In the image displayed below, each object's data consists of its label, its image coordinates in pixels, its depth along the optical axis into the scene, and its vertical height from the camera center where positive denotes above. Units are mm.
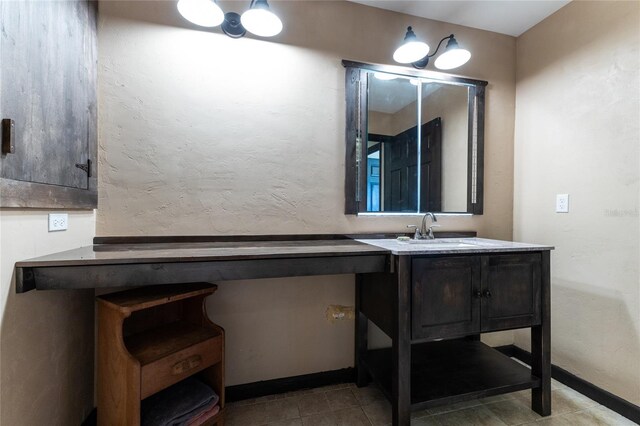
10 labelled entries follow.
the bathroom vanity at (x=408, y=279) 1129 -316
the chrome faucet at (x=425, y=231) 1878 -132
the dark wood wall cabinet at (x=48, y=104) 907 +405
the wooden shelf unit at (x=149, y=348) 1152 -626
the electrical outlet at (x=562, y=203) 1837 +61
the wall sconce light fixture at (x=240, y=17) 1399 +996
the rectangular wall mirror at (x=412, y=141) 1869 +497
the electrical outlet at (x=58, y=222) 1154 -54
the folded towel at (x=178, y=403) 1235 -897
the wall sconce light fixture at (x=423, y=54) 1726 +1001
